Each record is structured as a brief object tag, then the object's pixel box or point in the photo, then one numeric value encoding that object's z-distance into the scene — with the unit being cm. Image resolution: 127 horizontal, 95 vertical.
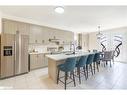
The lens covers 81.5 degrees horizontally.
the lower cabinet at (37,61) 369
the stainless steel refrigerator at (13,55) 276
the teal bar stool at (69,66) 215
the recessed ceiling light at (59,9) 222
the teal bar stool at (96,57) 326
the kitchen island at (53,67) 249
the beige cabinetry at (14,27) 305
